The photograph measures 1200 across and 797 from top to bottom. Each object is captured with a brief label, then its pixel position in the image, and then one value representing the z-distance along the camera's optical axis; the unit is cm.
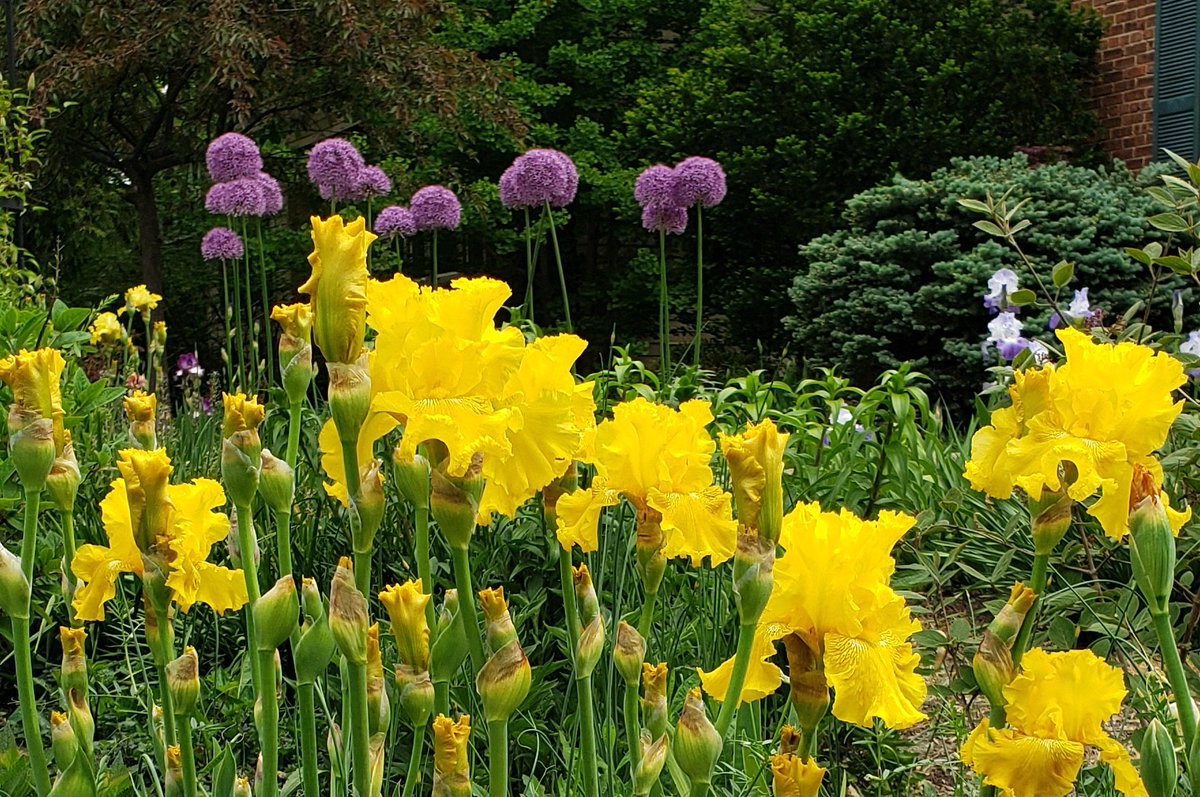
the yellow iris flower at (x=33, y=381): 103
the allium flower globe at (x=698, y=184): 477
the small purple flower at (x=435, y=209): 484
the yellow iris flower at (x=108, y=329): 433
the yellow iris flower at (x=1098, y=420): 102
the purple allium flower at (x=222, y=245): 495
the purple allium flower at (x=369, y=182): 461
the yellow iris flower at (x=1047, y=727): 100
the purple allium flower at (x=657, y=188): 488
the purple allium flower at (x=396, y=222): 490
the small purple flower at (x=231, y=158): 466
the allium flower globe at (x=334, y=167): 452
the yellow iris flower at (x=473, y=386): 92
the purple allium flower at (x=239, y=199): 446
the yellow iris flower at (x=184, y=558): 114
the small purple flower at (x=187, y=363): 696
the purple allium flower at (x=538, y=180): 461
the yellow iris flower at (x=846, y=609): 96
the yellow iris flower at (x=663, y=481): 114
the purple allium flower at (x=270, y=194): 469
